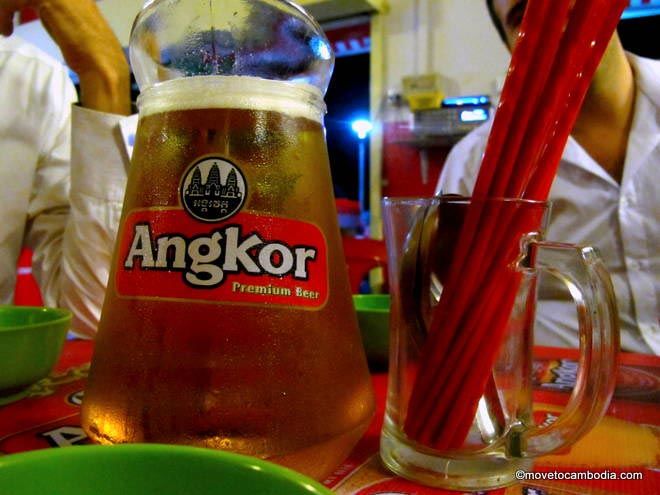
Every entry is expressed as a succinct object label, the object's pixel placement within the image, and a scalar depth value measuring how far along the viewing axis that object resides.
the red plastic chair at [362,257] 1.50
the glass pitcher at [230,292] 0.29
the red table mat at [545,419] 0.33
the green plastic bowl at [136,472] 0.20
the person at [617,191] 1.20
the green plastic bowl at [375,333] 0.57
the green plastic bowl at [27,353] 0.45
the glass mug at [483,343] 0.31
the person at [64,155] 0.86
